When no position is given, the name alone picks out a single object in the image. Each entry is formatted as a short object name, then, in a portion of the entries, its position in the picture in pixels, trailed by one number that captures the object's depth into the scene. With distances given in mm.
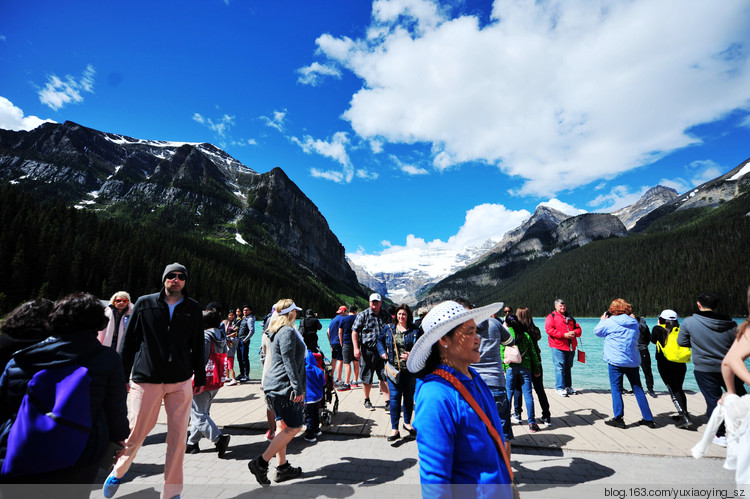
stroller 6699
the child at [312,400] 6075
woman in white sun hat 1709
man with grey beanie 3830
